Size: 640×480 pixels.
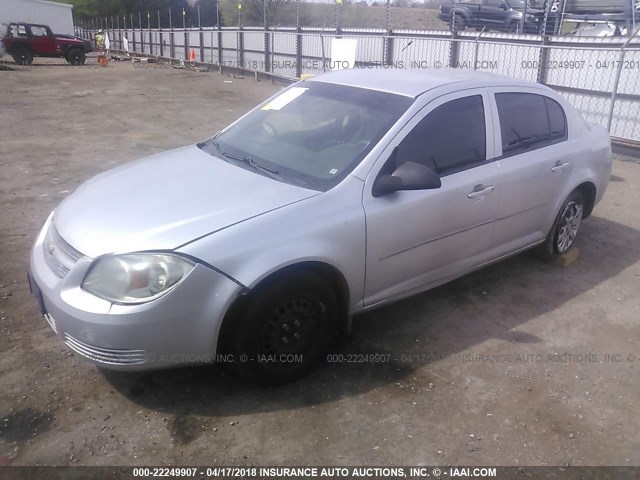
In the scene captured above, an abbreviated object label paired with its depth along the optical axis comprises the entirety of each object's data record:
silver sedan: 2.73
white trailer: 40.04
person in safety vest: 41.20
